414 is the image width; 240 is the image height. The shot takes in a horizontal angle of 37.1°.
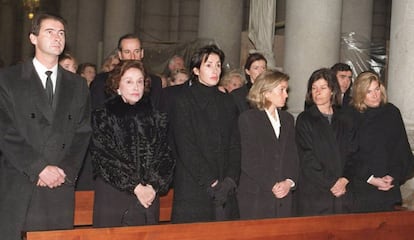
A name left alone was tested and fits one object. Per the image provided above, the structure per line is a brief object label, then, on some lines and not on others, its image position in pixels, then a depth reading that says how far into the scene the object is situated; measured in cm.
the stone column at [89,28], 1812
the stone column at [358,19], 1391
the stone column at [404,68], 648
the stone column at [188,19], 2081
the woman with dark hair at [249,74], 597
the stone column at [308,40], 825
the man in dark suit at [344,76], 661
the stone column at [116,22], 1692
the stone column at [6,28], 2402
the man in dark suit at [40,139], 412
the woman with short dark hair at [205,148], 479
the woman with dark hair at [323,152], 524
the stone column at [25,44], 2289
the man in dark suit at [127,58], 552
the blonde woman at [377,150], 554
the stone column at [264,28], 1006
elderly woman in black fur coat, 443
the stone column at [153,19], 2058
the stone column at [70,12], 2048
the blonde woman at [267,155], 498
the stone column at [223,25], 1327
